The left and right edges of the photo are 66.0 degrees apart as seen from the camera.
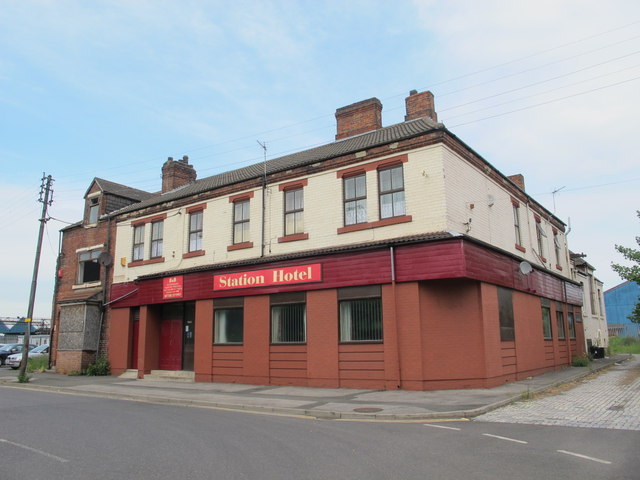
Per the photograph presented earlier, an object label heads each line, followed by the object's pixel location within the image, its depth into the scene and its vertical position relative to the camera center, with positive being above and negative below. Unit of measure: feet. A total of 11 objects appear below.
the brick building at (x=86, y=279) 79.30 +10.71
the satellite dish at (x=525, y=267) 59.76 +8.53
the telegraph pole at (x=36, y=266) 69.82 +10.89
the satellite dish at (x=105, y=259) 81.87 +13.30
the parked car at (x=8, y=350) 113.70 -2.12
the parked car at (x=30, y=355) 98.53 -2.91
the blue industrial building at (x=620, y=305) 181.68 +12.42
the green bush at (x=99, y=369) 76.84 -4.37
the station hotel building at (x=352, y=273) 49.52 +7.80
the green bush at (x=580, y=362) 76.74 -3.62
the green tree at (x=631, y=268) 77.07 +10.98
